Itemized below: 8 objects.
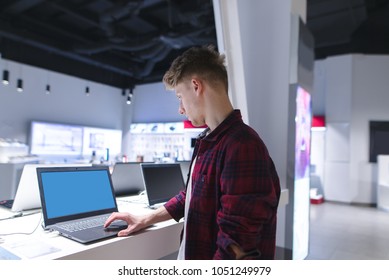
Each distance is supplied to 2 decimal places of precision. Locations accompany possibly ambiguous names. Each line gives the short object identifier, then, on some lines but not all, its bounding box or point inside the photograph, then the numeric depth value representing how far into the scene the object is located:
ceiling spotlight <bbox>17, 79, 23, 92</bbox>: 6.32
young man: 0.84
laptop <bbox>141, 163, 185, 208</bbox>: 1.78
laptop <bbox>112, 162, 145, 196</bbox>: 2.10
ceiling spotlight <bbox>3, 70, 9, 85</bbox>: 5.98
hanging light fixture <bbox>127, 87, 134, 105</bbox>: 8.77
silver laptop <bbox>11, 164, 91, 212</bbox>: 1.48
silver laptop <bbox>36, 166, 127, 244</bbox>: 1.20
